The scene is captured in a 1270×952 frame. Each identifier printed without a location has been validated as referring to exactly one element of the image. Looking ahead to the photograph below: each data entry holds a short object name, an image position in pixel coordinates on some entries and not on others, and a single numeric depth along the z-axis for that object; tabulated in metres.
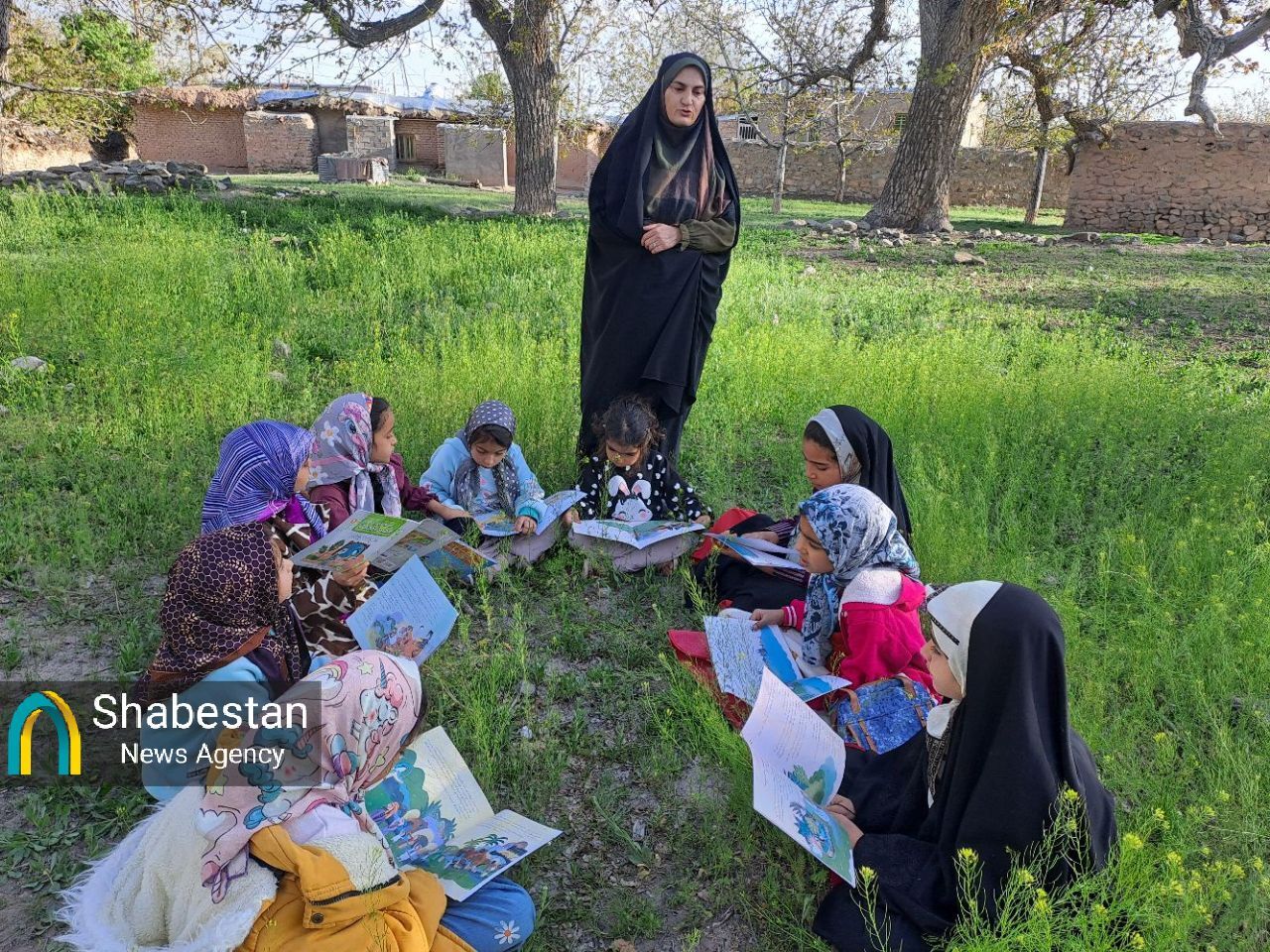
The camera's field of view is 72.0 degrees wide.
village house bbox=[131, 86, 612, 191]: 23.69
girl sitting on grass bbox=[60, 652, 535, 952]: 1.70
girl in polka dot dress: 3.88
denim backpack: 2.60
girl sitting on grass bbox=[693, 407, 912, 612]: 3.39
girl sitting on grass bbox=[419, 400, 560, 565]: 3.89
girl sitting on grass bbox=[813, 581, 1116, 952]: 1.86
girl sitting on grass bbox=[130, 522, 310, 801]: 2.36
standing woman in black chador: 4.01
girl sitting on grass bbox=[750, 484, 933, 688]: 2.71
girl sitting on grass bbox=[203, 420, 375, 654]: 3.04
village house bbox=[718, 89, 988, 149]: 22.16
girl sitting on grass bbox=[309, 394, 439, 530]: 3.58
